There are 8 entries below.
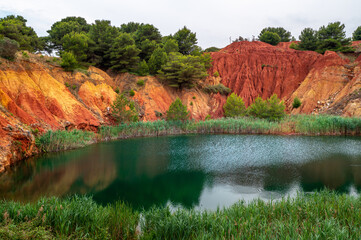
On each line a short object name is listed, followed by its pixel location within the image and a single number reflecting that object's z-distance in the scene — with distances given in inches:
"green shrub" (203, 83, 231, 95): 1583.2
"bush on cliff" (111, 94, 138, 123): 1024.2
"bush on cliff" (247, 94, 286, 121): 1123.9
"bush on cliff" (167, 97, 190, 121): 1111.6
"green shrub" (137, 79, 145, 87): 1352.9
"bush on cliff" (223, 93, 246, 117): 1251.8
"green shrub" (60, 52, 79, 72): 1090.1
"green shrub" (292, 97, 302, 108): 1305.5
